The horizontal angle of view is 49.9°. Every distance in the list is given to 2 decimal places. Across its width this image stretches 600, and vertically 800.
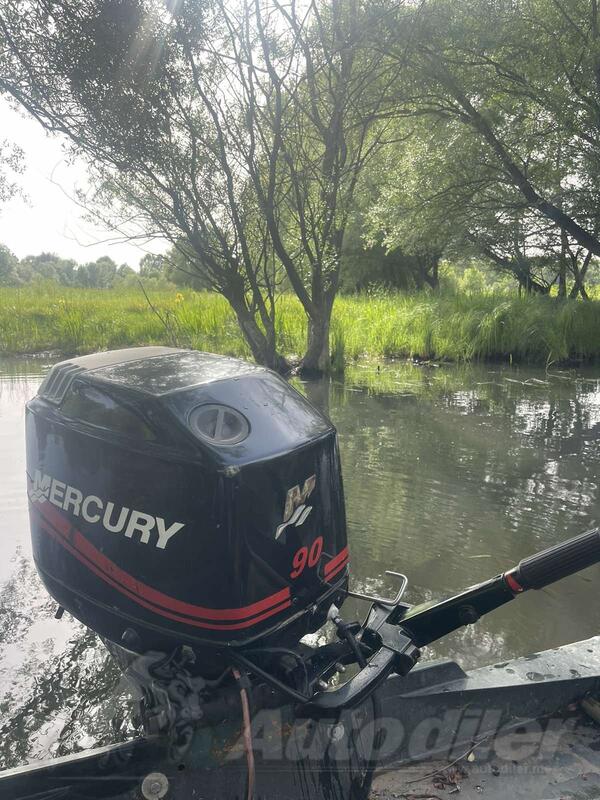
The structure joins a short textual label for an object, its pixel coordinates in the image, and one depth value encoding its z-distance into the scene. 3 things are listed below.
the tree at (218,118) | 5.94
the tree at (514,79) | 8.39
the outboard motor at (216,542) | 1.58
